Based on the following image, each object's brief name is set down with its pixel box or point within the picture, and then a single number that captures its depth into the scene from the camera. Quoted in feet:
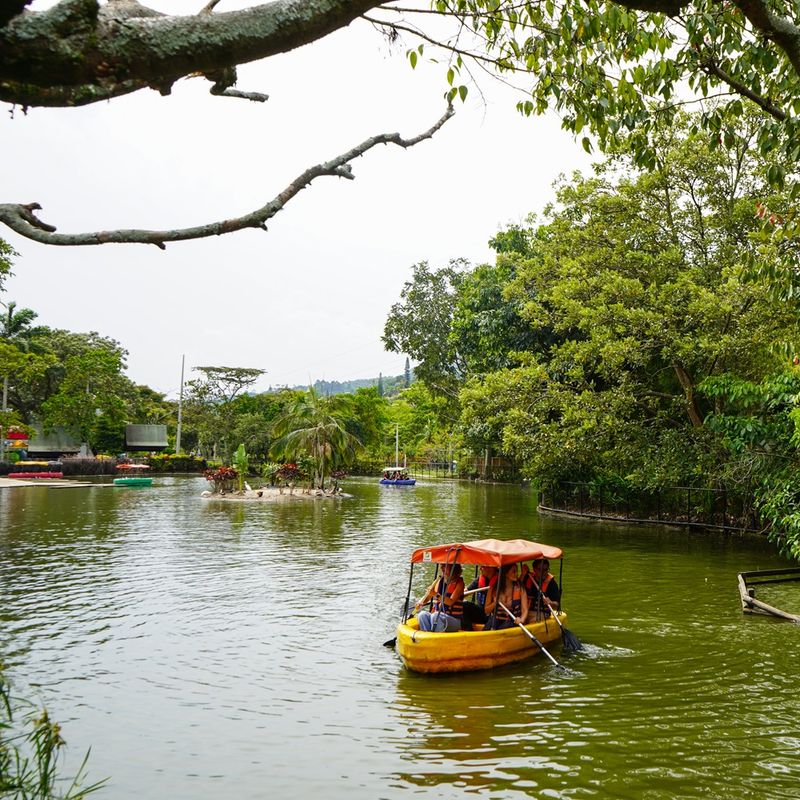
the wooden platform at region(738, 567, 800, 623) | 46.52
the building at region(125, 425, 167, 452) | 232.73
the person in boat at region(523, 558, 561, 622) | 41.22
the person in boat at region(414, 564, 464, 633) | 37.29
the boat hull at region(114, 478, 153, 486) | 174.50
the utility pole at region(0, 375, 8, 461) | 175.92
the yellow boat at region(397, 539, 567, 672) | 36.04
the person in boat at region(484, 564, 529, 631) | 39.99
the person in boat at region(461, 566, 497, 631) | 40.06
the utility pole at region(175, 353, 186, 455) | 240.42
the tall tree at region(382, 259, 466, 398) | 186.60
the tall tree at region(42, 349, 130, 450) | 201.36
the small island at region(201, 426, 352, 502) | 144.56
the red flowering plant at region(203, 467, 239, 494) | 144.56
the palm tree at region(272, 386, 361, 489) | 144.56
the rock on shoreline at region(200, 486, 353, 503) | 139.13
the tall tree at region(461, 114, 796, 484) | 79.41
